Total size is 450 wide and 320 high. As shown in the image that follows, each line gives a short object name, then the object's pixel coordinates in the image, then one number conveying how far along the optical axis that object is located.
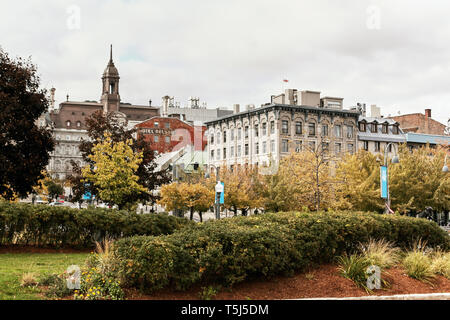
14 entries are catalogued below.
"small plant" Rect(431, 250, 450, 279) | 15.32
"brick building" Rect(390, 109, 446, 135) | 97.94
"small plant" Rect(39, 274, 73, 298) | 11.22
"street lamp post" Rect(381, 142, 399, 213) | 28.88
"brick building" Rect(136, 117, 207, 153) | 113.31
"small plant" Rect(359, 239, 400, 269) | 14.58
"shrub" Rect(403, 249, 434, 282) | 14.88
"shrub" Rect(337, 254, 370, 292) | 13.73
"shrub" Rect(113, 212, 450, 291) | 11.26
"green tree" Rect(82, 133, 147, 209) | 37.88
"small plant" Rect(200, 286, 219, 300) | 11.59
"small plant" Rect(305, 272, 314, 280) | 13.62
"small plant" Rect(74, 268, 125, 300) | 10.98
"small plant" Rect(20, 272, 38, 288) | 11.99
